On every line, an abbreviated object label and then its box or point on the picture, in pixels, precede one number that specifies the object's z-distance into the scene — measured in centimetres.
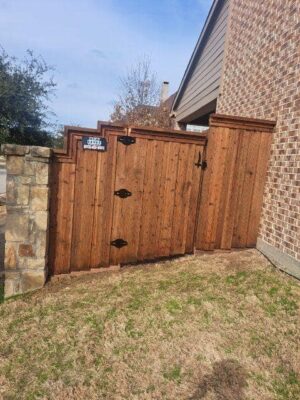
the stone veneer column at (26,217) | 449
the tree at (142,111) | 1777
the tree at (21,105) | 1384
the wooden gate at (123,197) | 475
